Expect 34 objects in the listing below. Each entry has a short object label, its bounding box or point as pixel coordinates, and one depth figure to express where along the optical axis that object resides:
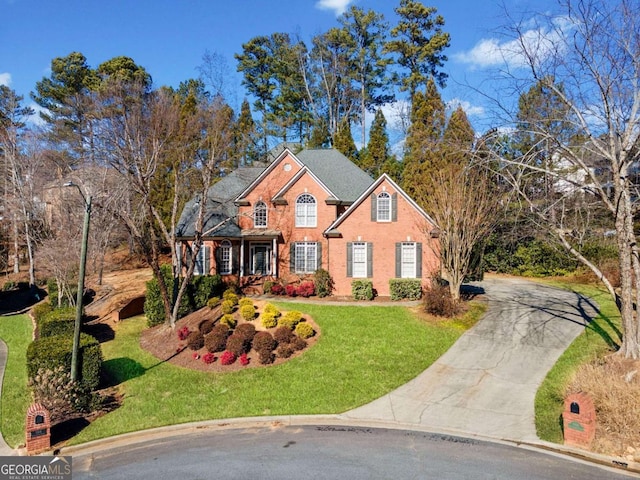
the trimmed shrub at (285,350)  15.77
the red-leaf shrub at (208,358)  15.88
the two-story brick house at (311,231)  23.27
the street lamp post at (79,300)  12.46
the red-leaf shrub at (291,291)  23.66
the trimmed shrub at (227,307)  19.81
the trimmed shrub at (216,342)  16.53
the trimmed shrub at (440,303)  18.86
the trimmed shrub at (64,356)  13.11
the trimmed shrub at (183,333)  18.12
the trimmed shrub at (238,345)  16.05
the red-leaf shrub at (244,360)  15.48
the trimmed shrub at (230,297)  20.75
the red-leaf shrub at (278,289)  24.11
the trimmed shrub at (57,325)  18.17
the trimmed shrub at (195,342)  16.92
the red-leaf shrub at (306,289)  23.45
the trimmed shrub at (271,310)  18.57
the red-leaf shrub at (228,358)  15.63
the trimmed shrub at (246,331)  16.78
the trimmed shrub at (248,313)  19.02
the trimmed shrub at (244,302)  20.02
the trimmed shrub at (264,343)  15.79
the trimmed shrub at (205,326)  18.06
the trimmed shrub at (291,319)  17.73
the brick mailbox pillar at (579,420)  9.70
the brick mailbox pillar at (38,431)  10.34
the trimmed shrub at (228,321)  18.50
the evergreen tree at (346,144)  40.94
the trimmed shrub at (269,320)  18.08
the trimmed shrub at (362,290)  22.70
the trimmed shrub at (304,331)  17.03
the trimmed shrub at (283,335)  16.53
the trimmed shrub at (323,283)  23.42
